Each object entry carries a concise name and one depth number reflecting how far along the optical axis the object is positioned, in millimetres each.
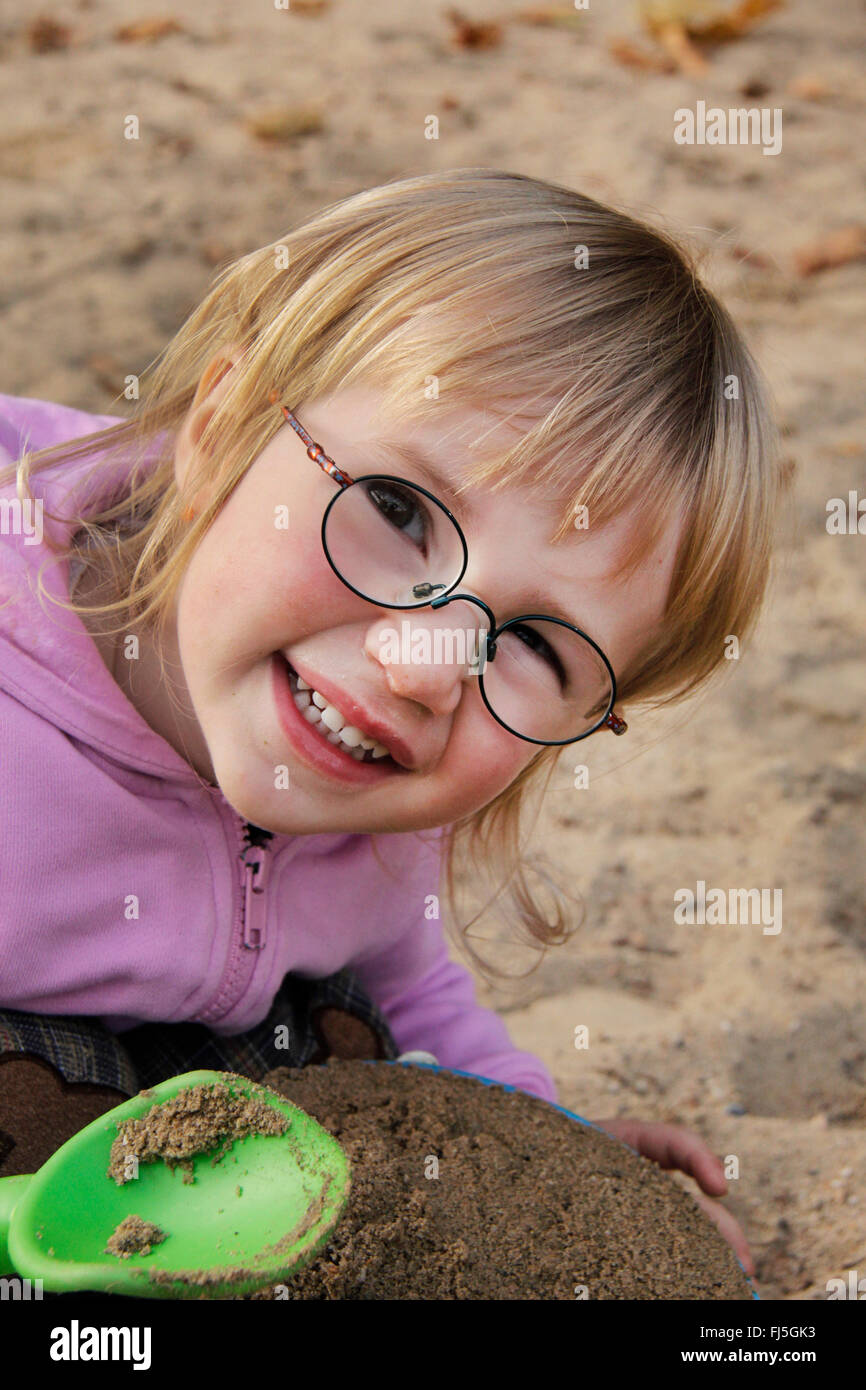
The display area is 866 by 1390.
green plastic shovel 885
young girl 1024
